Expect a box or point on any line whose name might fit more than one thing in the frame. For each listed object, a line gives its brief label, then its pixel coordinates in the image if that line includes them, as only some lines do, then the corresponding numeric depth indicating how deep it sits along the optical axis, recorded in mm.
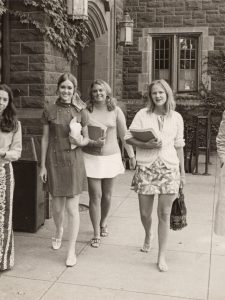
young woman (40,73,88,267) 4430
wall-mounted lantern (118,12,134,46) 10906
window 12703
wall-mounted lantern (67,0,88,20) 6801
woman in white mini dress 4844
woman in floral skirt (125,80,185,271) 4230
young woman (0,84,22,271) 4070
